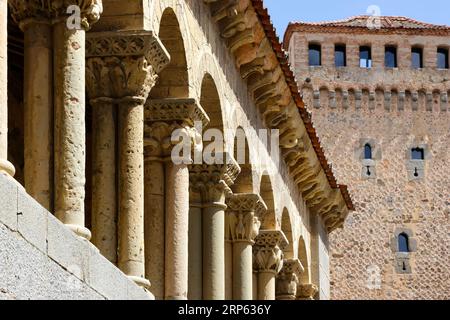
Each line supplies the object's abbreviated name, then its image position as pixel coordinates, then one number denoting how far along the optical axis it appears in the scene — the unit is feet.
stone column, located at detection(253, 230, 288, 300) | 83.62
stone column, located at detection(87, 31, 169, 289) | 49.42
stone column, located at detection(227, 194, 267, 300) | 74.28
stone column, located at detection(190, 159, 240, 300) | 64.75
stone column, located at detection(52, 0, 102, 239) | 42.50
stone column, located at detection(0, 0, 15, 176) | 33.91
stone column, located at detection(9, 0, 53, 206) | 42.96
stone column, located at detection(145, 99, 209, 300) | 55.98
